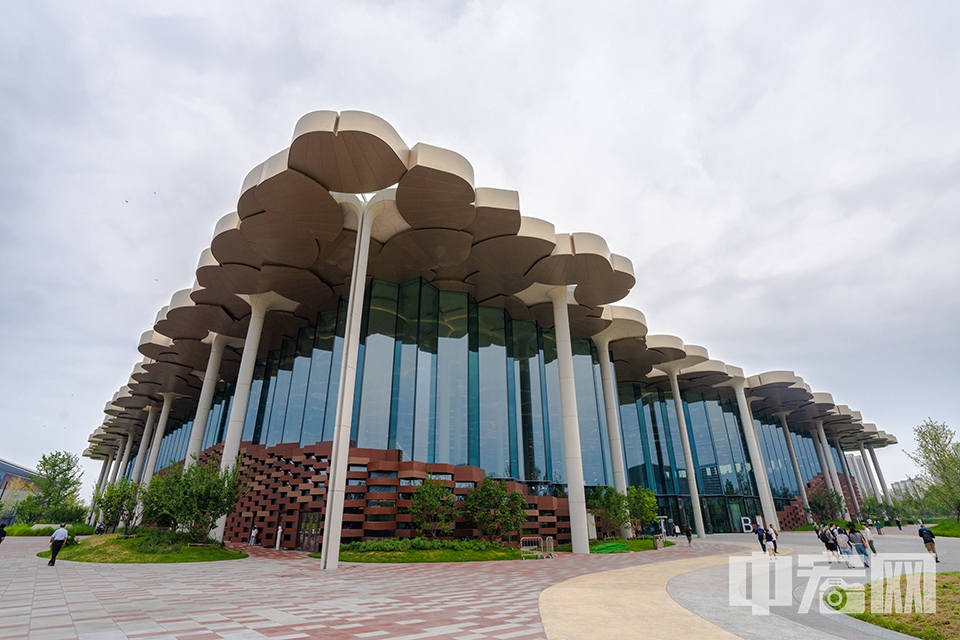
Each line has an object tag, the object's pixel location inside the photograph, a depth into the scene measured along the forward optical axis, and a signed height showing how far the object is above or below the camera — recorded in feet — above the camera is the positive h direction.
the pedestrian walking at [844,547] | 52.29 -2.57
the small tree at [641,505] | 91.50 +3.23
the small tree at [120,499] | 84.99 +4.57
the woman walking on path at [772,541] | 64.03 -2.40
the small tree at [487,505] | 72.23 +2.75
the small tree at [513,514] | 72.79 +1.45
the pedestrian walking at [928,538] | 51.38 -1.73
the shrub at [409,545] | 63.72 -2.56
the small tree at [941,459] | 96.02 +11.67
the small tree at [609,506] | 88.90 +2.98
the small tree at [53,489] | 157.07 +11.72
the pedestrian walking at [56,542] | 53.98 -1.53
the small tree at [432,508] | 68.85 +2.22
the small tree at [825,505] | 168.55 +5.30
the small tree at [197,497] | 67.21 +3.94
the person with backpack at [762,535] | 67.38 -1.66
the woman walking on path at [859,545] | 50.05 -2.30
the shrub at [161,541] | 63.26 -1.87
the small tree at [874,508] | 179.29 +4.62
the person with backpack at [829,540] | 57.77 -2.04
